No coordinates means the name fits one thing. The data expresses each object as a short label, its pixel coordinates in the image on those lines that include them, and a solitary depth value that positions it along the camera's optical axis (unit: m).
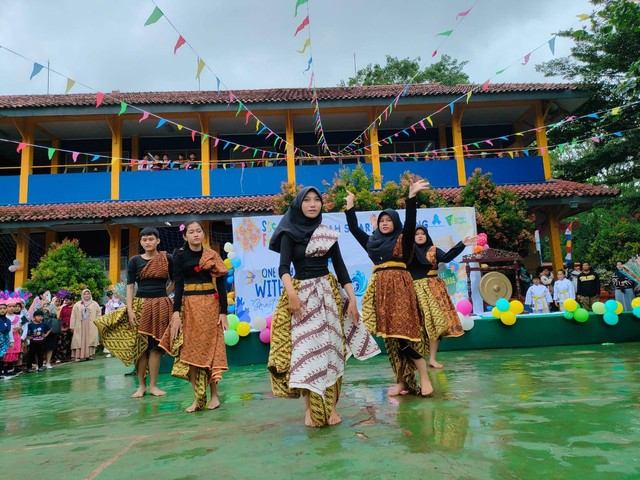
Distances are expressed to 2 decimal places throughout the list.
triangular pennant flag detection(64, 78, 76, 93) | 7.19
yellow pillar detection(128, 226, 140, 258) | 13.46
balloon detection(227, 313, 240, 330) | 6.41
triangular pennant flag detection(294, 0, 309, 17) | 5.87
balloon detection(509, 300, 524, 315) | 6.85
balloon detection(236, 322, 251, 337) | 6.39
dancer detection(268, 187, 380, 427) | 2.93
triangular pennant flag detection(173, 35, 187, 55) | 6.59
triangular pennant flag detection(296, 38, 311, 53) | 7.13
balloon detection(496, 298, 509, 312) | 6.77
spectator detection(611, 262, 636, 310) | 11.07
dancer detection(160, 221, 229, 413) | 3.67
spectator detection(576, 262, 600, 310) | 10.26
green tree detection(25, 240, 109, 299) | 10.59
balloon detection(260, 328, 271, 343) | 6.39
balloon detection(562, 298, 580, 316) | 6.74
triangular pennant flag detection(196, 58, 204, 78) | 7.17
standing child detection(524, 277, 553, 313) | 9.88
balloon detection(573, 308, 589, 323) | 6.74
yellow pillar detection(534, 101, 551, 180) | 13.79
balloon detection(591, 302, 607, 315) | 6.90
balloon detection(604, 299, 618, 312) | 6.79
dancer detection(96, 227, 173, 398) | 4.50
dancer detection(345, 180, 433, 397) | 3.70
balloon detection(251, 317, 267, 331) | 6.50
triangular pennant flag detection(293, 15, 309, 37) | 6.73
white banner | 7.66
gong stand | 8.29
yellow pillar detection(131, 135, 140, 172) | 14.69
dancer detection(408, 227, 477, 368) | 4.36
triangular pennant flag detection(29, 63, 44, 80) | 6.67
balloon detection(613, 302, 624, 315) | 6.81
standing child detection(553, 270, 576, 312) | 10.14
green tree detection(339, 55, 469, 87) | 23.70
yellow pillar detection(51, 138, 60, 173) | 14.79
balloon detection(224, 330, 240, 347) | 6.23
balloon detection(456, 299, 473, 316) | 6.84
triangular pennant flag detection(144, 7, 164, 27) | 5.73
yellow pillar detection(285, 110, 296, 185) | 13.41
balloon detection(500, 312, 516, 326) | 6.70
